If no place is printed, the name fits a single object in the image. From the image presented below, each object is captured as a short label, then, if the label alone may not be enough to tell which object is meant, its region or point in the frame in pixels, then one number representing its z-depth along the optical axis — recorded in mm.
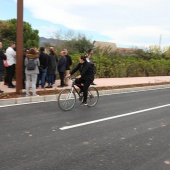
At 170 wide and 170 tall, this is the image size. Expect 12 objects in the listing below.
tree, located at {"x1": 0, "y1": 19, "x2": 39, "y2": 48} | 33906
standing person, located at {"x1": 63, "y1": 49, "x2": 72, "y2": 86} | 12438
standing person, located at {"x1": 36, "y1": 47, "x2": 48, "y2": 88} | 11117
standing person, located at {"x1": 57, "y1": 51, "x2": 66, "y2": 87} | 11922
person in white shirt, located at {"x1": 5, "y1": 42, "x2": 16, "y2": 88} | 10977
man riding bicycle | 8141
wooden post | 9789
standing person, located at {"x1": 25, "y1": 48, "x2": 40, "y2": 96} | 9172
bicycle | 7894
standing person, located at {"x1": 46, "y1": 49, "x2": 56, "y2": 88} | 11488
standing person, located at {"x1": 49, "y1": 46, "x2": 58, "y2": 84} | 11658
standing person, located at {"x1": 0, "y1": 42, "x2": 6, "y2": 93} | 9445
